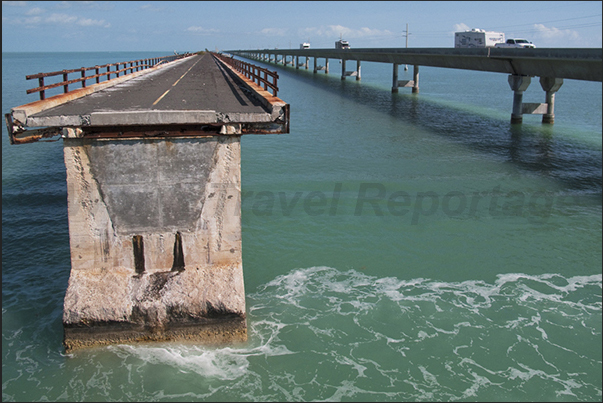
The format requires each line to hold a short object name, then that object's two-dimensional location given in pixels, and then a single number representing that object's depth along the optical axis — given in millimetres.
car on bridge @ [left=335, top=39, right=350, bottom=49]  110312
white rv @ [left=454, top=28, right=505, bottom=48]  61000
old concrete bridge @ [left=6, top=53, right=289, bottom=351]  8984
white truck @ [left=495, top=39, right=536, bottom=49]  54488
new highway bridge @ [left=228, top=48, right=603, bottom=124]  24328
